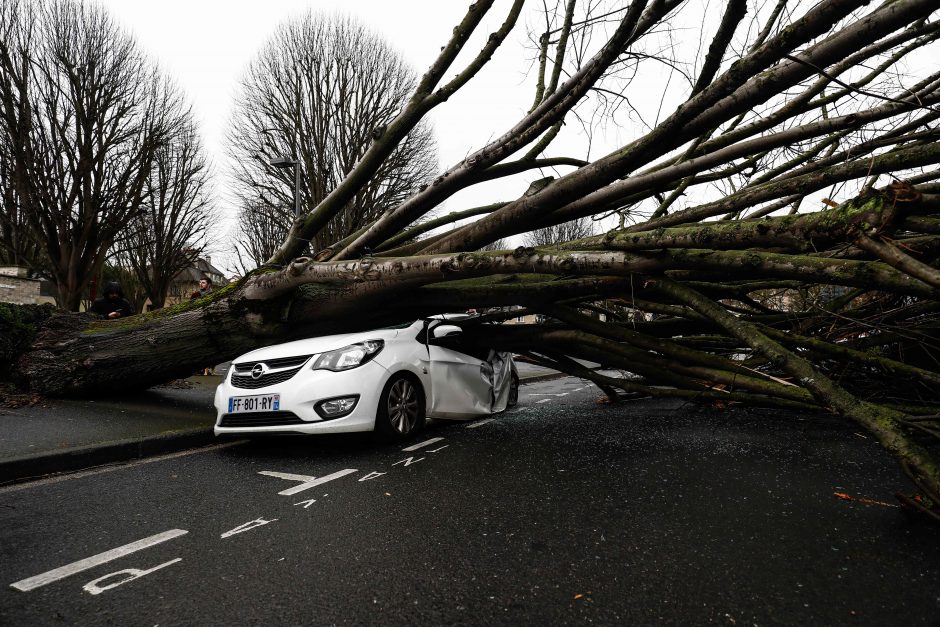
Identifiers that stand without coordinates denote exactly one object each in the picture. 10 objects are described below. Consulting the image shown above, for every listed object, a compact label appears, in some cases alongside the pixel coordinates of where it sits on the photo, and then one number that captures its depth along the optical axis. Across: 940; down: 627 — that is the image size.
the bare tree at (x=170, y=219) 19.58
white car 4.62
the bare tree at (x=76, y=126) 14.45
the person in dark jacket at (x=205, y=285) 9.94
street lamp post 14.64
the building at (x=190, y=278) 38.62
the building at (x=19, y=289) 17.17
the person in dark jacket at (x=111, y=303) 8.69
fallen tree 3.25
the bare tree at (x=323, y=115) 19.22
